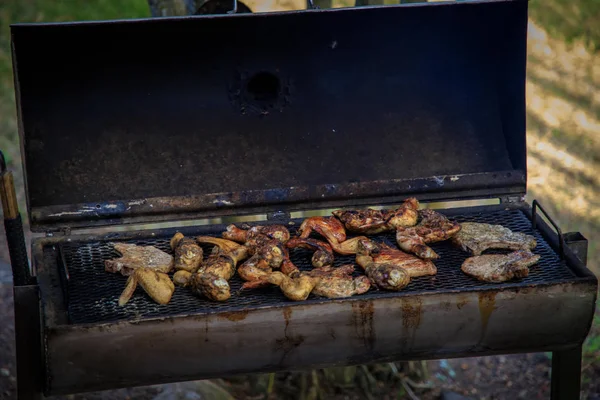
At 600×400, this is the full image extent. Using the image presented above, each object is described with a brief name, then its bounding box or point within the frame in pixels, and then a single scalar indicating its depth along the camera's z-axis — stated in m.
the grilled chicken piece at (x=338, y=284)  3.13
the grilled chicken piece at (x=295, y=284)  3.07
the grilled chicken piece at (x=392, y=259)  3.32
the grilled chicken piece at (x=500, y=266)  3.23
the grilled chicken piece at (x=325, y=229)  3.63
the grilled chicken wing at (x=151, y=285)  3.10
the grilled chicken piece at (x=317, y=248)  3.40
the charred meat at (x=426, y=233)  3.48
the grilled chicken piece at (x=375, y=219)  3.72
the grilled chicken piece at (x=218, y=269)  3.10
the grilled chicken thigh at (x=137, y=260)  3.34
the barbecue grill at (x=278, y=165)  3.00
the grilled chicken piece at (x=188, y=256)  3.35
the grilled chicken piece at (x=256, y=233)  3.61
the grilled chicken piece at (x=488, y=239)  3.52
